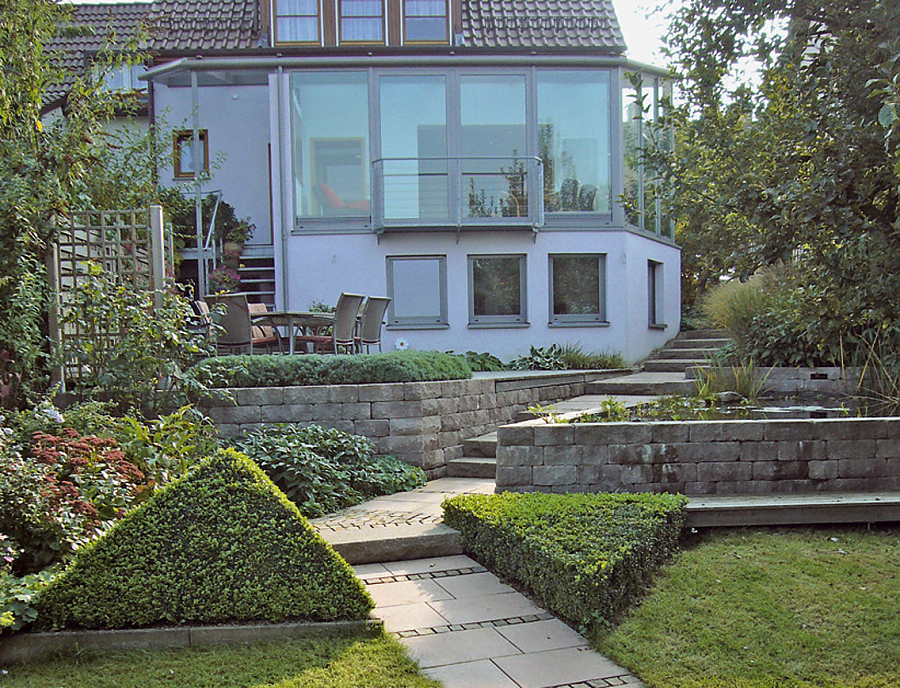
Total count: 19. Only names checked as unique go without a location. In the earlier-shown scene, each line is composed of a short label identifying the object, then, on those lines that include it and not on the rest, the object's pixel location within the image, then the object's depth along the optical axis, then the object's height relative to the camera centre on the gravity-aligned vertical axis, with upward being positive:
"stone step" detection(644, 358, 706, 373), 12.95 -0.75
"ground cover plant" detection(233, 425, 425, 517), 5.77 -1.12
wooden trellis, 6.77 +0.67
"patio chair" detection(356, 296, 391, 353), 9.71 +0.06
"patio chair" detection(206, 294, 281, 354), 8.31 +0.05
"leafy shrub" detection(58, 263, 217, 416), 6.25 -0.12
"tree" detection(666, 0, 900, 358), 5.31 +1.31
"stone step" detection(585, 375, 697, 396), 9.67 -0.87
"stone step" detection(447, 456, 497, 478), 7.15 -1.34
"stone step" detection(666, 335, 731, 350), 14.04 -0.43
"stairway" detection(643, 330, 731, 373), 13.08 -0.55
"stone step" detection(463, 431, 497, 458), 7.58 -1.21
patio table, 8.89 +0.09
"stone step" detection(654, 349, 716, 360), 13.44 -0.59
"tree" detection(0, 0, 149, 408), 6.19 +1.40
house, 13.55 +2.51
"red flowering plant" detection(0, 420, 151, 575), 3.90 -0.89
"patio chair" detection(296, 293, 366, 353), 8.98 +0.07
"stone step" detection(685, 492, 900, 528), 5.09 -1.28
